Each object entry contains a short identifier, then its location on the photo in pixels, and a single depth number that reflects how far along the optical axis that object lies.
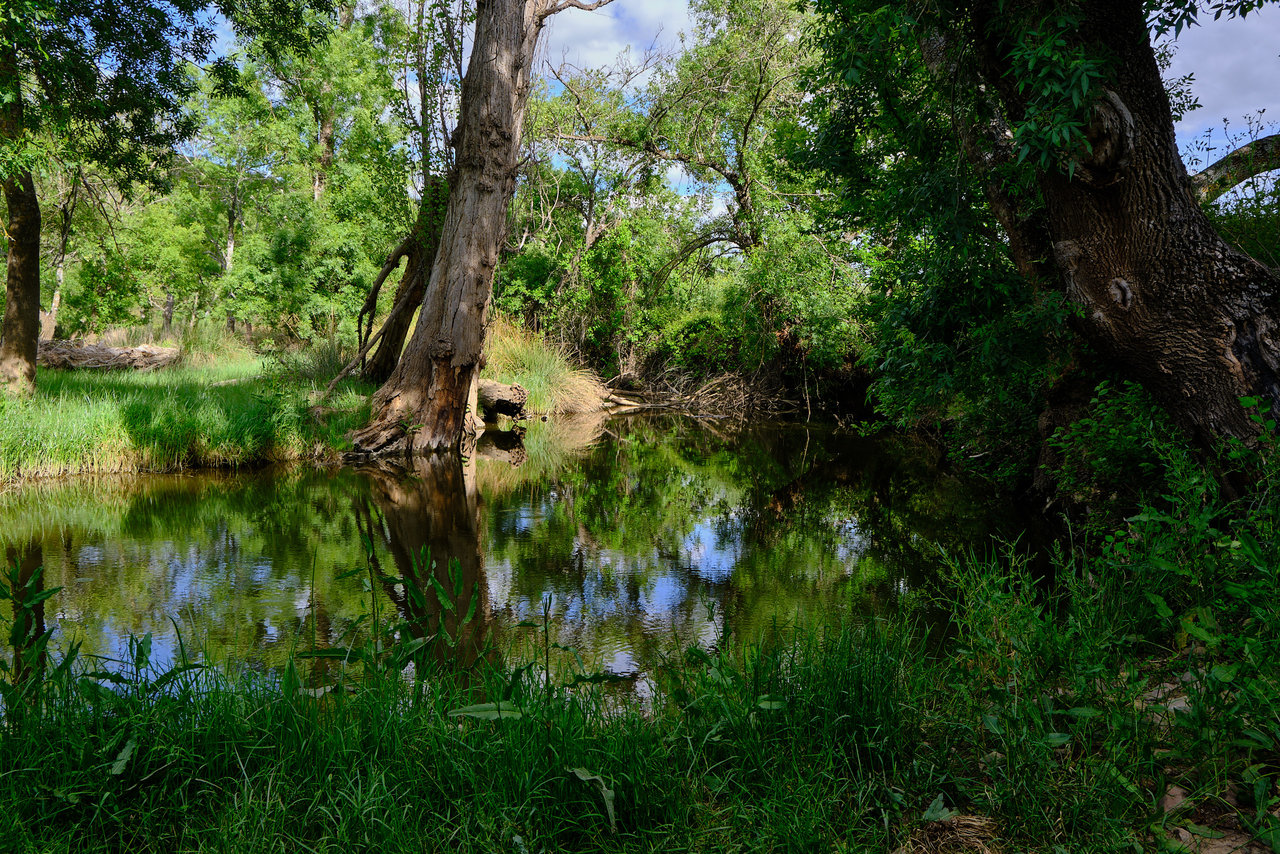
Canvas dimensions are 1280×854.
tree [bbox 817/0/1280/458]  3.77
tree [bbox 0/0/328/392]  7.50
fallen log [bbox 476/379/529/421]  13.91
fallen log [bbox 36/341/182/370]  15.98
